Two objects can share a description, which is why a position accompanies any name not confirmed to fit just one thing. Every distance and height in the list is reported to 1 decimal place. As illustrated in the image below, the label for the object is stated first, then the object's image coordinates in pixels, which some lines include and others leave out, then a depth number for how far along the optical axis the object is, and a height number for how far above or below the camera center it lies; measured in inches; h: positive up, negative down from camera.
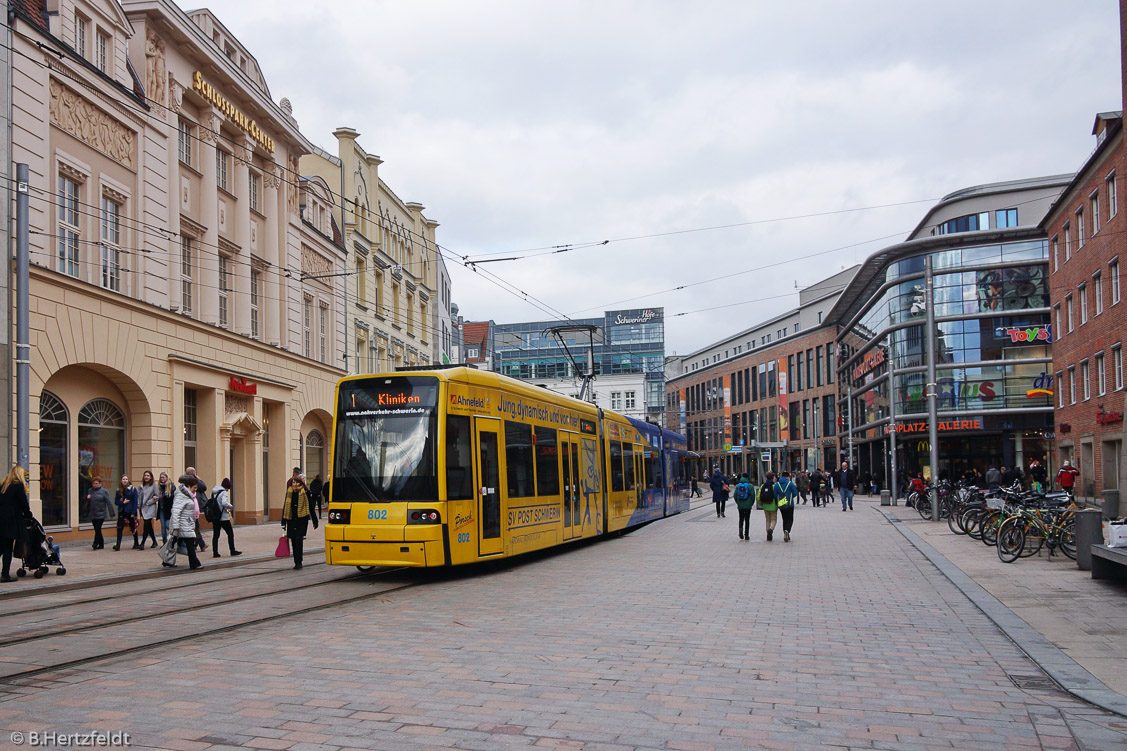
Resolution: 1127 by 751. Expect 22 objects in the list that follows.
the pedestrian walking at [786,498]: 797.2 -54.0
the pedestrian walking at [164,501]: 781.9 -47.5
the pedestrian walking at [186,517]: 625.9 -48.3
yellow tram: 523.5 -19.1
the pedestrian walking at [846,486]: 1476.4 -83.3
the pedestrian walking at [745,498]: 812.6 -54.4
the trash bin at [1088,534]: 553.6 -60.6
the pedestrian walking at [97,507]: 779.4 -51.1
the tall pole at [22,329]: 647.1 +79.8
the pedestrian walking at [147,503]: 796.6 -49.6
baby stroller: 566.6 -64.8
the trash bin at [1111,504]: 613.9 -49.0
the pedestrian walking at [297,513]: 650.8 -49.1
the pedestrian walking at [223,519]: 737.0 -59.5
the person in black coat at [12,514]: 540.7 -38.7
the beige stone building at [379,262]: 1579.7 +309.4
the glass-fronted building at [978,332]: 2138.3 +213.9
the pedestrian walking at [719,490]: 1258.0 -74.0
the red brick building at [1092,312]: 1261.1 +163.7
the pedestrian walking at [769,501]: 811.4 -57.2
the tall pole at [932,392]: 1114.7 +43.1
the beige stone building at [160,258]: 800.9 +185.7
